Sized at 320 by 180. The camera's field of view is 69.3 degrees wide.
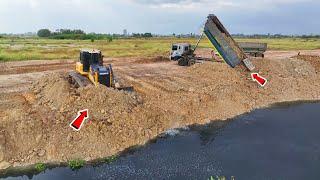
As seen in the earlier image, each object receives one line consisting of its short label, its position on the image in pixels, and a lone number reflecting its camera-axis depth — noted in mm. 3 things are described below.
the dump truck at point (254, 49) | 26207
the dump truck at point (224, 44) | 18436
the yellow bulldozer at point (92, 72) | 13827
